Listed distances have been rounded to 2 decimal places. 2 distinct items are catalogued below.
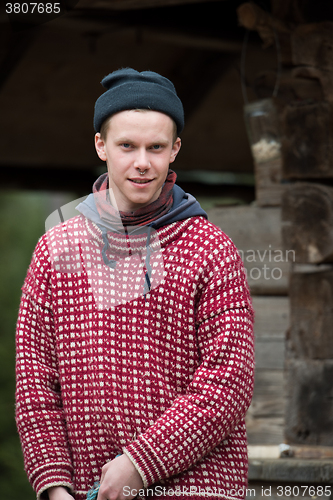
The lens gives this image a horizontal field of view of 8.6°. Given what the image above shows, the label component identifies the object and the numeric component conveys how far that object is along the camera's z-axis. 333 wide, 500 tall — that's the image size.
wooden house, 5.34
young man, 4.29
